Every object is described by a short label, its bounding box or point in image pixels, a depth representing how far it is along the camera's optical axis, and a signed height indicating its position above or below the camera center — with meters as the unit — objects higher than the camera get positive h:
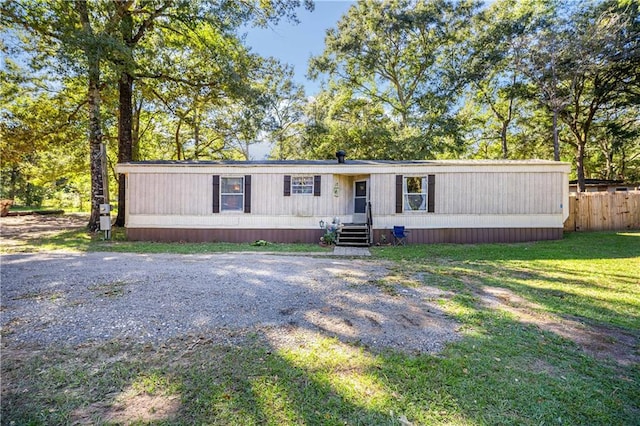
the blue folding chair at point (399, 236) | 9.55 -0.70
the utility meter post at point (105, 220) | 9.88 -0.18
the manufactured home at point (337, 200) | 9.84 +0.44
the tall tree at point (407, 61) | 17.02 +9.44
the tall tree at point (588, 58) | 13.35 +7.15
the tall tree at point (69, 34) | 8.48 +5.37
